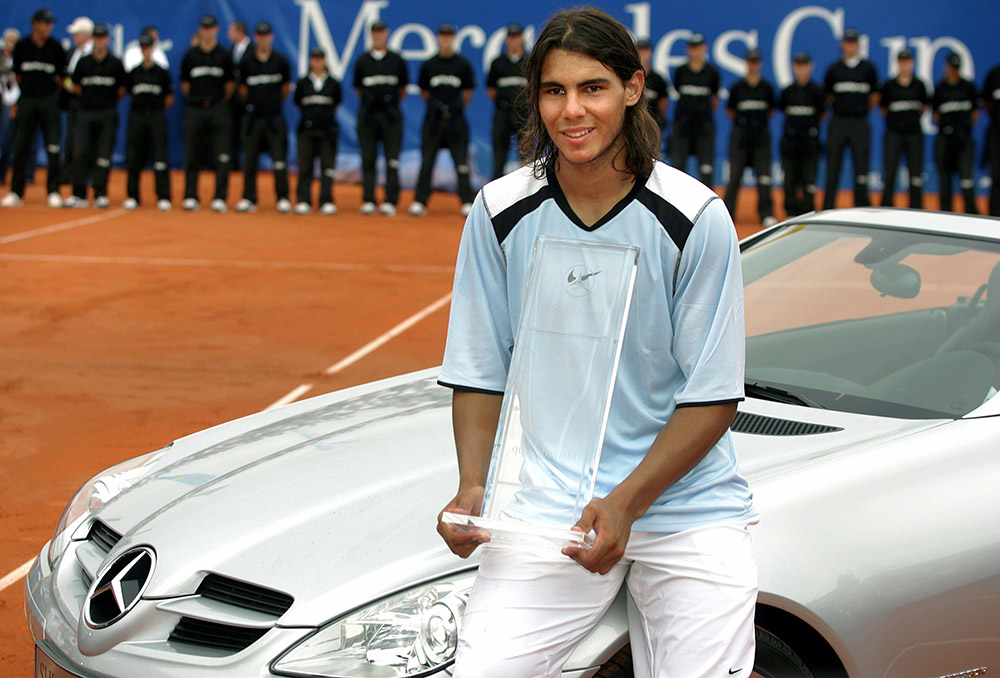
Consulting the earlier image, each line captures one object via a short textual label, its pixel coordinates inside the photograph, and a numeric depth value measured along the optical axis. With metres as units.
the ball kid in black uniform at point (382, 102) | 14.73
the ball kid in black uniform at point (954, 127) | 14.51
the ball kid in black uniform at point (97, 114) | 14.48
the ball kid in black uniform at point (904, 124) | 14.45
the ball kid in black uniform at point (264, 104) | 14.62
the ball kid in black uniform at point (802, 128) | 14.48
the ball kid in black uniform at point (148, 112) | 14.50
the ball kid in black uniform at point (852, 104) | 14.29
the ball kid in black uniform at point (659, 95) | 14.05
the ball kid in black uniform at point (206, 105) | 14.64
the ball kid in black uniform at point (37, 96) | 14.34
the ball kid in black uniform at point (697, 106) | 14.75
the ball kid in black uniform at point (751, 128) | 14.56
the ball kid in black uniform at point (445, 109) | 14.77
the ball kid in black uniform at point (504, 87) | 14.62
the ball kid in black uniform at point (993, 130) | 14.81
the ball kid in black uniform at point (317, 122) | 14.79
